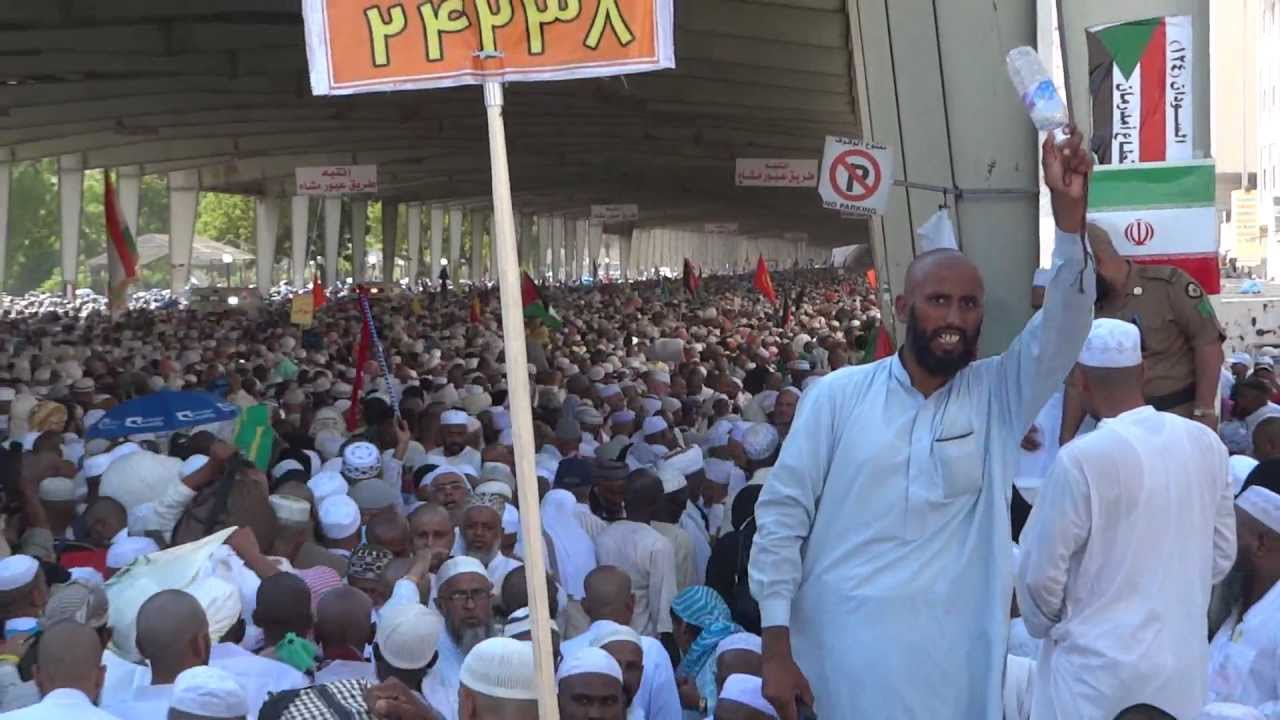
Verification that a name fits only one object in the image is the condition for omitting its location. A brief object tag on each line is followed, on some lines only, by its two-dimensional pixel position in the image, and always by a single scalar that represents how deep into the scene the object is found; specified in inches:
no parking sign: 589.6
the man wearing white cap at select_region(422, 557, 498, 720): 272.4
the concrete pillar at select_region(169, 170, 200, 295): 2303.2
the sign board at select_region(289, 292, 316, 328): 956.6
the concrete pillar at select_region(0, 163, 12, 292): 1966.2
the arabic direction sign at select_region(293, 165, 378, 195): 1582.2
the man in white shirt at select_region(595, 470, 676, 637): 333.4
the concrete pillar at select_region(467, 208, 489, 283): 3705.7
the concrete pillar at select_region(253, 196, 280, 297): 2588.6
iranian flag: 384.5
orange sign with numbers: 191.3
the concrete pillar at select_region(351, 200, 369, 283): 2787.9
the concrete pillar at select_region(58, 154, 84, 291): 2069.4
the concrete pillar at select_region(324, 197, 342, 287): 2623.0
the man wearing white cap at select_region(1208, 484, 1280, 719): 209.2
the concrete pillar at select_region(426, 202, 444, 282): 3366.1
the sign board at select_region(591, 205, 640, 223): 2453.2
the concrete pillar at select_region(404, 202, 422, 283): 3238.2
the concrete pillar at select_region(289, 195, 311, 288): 2632.9
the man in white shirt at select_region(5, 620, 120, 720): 217.3
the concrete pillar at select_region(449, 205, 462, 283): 3469.5
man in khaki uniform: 303.7
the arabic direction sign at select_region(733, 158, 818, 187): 1505.9
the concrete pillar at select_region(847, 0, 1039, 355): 560.7
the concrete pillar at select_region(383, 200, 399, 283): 2952.8
